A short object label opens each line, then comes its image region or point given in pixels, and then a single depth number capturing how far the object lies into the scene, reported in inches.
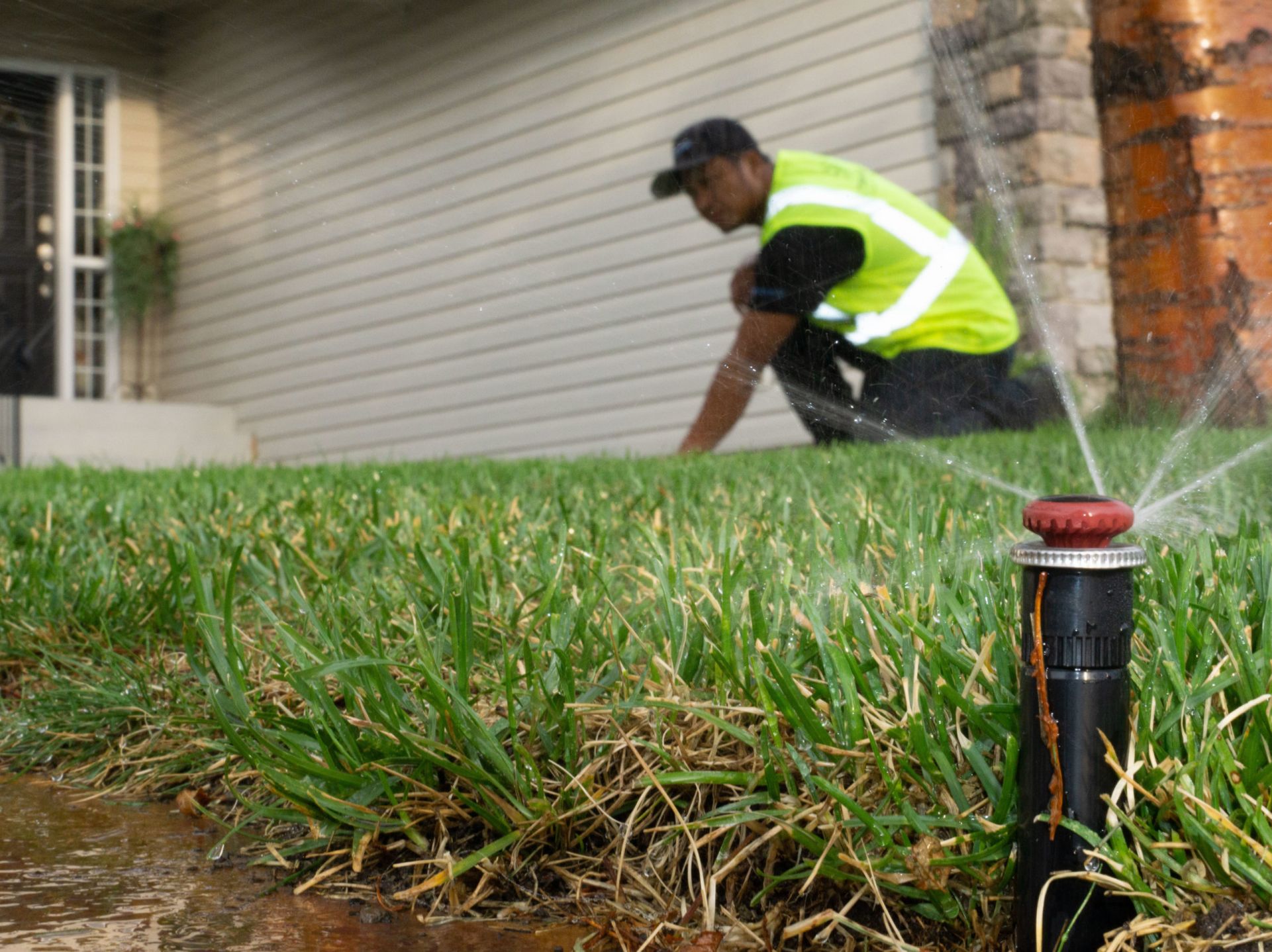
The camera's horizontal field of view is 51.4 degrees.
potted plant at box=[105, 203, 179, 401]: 428.5
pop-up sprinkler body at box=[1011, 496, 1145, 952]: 38.8
